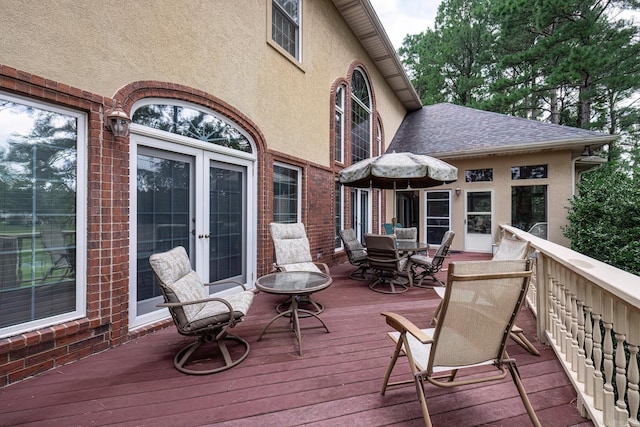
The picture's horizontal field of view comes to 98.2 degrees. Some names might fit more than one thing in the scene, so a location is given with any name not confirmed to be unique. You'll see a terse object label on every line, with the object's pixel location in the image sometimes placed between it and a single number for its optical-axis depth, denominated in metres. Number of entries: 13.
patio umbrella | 4.41
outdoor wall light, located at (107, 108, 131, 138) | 2.65
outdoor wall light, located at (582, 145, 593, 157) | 7.58
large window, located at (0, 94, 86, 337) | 2.23
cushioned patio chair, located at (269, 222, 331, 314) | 4.07
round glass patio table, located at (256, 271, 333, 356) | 2.89
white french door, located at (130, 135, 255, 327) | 3.14
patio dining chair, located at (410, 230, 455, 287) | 4.66
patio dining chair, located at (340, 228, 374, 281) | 5.34
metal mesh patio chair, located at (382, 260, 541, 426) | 1.55
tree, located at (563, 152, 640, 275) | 5.73
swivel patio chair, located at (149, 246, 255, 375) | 2.34
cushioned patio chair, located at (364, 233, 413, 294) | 4.46
